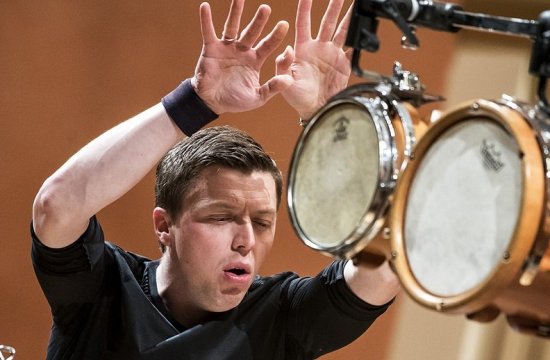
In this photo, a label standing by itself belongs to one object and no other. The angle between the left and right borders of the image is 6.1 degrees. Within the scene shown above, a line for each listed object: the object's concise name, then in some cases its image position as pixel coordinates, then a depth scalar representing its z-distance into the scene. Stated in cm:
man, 665
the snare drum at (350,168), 631
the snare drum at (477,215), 617
